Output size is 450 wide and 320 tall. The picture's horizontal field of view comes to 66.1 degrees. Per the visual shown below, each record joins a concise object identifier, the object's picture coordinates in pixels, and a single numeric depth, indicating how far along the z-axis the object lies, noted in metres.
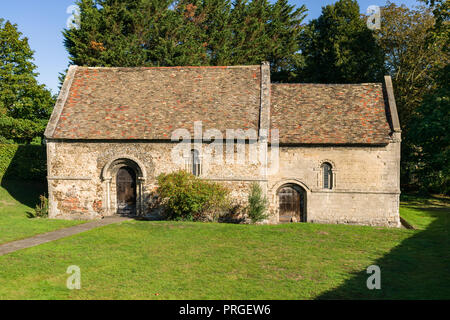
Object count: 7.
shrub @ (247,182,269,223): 19.02
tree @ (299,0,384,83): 34.68
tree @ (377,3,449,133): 32.81
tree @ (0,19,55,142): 30.59
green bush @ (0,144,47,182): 27.12
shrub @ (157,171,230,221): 18.61
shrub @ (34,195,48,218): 20.23
